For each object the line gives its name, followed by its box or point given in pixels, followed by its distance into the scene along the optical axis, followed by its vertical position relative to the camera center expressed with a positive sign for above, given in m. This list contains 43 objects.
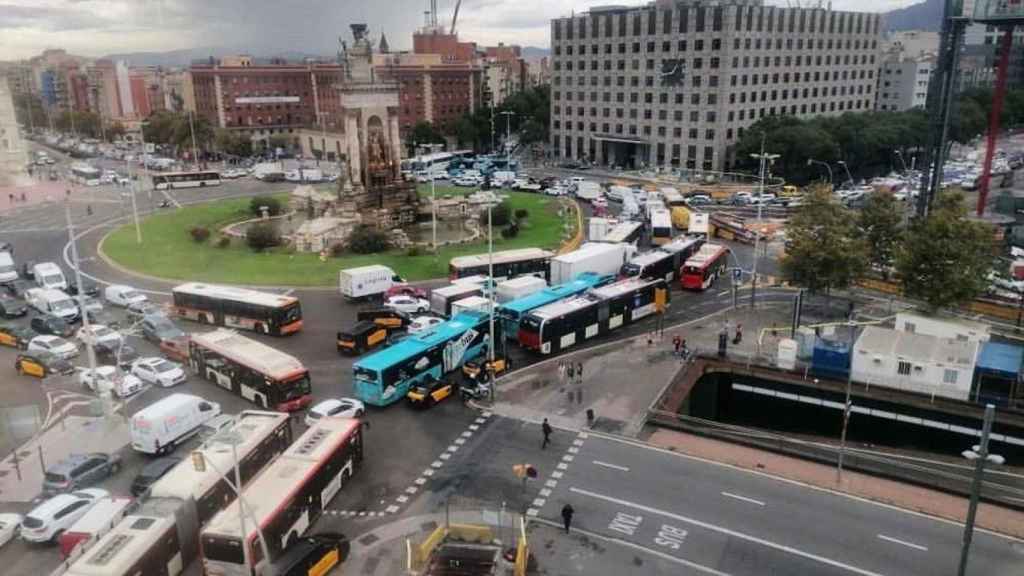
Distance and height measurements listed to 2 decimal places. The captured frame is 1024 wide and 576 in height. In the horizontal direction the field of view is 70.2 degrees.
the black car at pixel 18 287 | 48.42 -11.61
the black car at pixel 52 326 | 40.25 -11.59
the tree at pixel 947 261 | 36.22 -7.84
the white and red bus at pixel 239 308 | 39.59 -10.78
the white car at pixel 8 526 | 22.59 -12.61
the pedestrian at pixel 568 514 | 23.02 -12.54
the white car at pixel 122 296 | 44.75 -11.13
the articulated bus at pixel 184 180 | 95.50 -9.04
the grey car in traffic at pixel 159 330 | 38.66 -11.48
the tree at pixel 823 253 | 39.56 -7.97
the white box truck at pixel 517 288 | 42.00 -10.30
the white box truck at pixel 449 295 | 41.34 -10.55
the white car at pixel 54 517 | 22.31 -12.24
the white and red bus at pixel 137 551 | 18.27 -11.06
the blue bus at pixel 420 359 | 31.34 -11.07
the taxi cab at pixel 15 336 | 38.81 -11.73
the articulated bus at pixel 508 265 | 48.06 -10.25
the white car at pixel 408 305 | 42.53 -11.26
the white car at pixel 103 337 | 37.84 -11.56
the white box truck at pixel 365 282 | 44.97 -10.57
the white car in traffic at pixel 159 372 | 34.09 -11.99
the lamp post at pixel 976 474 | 16.69 -8.50
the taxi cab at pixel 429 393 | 31.48 -12.14
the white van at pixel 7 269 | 50.50 -10.79
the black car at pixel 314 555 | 19.67 -12.06
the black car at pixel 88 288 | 47.35 -11.44
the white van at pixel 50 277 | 48.50 -10.84
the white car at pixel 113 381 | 32.41 -11.97
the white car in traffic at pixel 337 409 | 29.76 -12.07
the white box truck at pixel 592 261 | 45.84 -9.85
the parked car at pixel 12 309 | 44.16 -11.67
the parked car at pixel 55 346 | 36.75 -11.62
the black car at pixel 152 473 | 24.88 -12.13
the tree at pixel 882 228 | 44.50 -7.50
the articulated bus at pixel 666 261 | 46.34 -10.03
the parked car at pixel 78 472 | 25.19 -12.37
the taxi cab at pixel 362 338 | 37.41 -11.64
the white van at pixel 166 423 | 27.67 -11.77
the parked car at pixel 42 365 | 35.38 -12.03
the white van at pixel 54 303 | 43.34 -11.29
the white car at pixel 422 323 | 38.66 -11.31
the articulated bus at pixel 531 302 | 38.25 -10.41
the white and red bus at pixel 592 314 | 36.88 -10.94
